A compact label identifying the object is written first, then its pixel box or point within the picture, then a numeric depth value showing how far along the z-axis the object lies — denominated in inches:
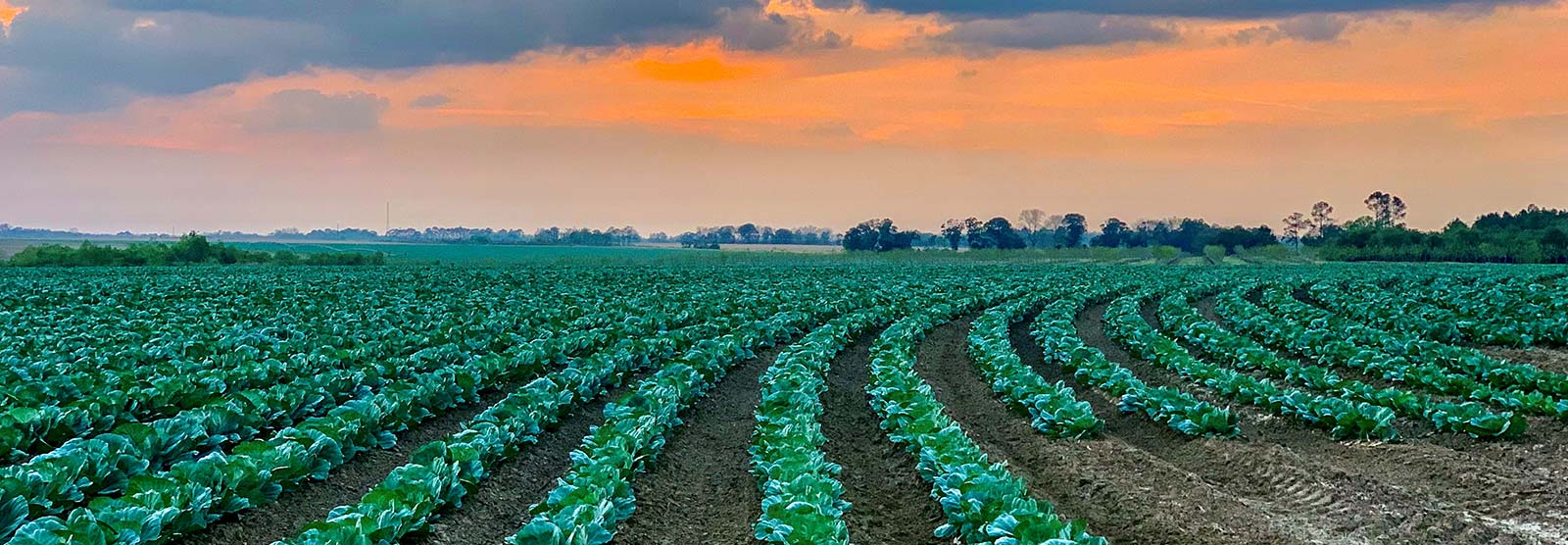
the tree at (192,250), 2994.6
